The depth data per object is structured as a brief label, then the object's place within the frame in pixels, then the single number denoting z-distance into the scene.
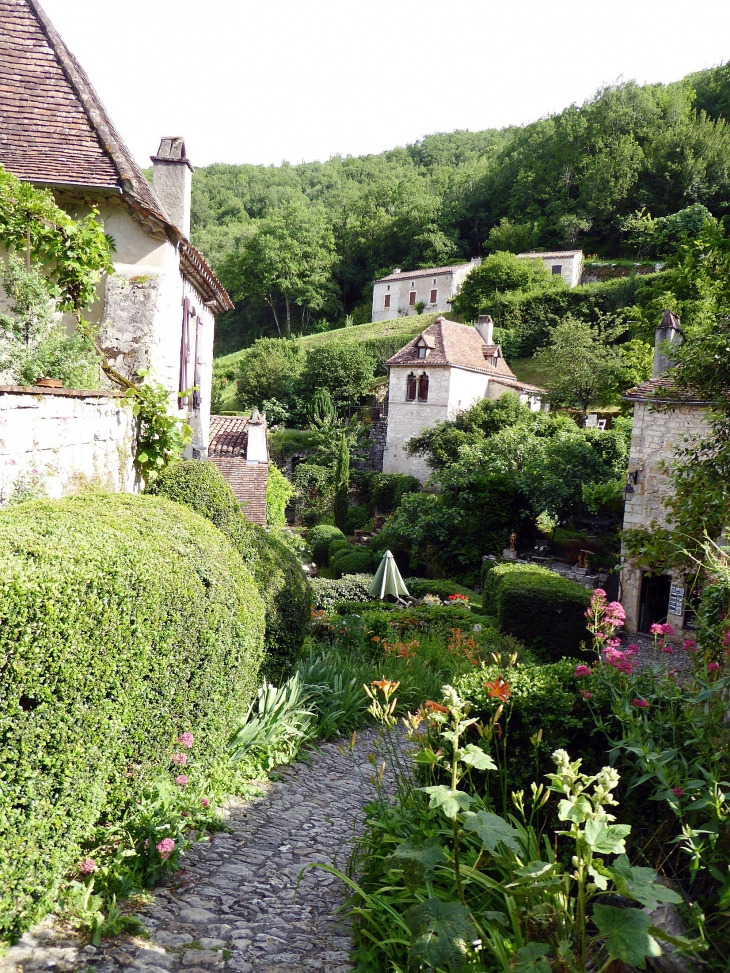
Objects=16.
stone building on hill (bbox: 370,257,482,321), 55.34
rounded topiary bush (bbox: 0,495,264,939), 2.90
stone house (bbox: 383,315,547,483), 32.75
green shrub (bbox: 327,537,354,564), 24.69
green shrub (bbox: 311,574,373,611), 15.70
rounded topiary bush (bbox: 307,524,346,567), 26.67
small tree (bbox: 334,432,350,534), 32.31
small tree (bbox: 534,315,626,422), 31.38
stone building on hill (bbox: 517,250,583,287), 51.19
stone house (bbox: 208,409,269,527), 18.02
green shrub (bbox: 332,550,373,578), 22.81
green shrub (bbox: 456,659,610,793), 3.89
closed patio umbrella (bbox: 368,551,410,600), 13.96
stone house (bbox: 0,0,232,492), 7.85
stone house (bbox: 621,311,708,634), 16.86
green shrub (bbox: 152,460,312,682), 6.31
